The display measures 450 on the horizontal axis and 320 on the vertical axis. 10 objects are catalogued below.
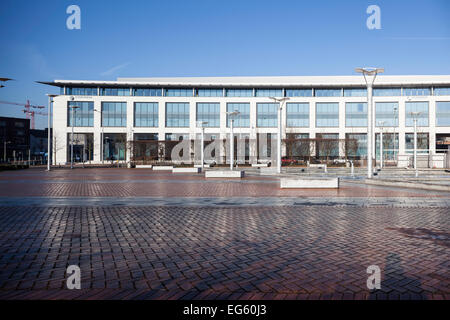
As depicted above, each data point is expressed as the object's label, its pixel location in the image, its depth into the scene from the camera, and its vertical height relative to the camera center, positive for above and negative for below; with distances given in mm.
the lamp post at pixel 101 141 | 63628 +3265
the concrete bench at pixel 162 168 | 37531 -1195
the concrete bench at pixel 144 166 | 43994 -1134
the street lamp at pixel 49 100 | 35844 +6498
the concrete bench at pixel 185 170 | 30241 -1157
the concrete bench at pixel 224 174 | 22694 -1156
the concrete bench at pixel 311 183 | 15633 -1235
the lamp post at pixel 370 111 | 19162 +2824
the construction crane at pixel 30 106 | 179500 +28575
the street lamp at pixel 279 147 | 26680 +850
